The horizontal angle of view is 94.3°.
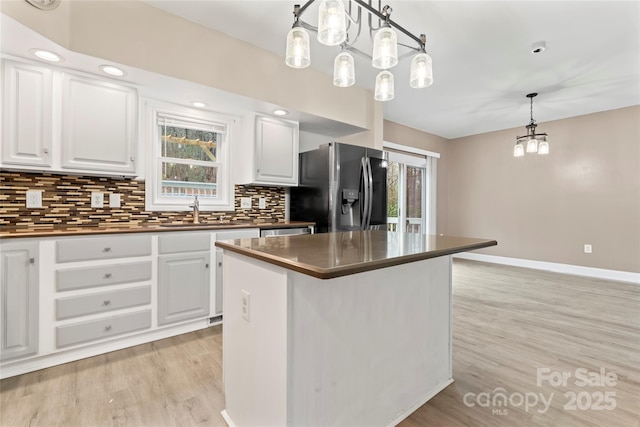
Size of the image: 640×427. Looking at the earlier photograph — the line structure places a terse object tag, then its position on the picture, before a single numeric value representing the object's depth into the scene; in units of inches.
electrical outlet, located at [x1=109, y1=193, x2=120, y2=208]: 101.9
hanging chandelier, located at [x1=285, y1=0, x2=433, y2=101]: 52.7
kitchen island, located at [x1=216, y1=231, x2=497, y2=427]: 43.4
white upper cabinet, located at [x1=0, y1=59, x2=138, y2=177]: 77.9
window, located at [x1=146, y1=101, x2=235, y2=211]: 112.7
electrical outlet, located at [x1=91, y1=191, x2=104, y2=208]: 98.2
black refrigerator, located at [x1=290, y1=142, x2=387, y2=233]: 127.9
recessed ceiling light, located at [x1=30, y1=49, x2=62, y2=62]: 75.7
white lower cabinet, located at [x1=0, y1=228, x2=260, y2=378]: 73.5
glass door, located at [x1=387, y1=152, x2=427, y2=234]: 221.0
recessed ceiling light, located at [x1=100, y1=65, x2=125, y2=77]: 84.3
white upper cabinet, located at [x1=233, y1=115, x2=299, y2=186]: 123.9
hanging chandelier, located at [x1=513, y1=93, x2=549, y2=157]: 152.4
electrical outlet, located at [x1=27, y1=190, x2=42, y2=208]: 87.7
